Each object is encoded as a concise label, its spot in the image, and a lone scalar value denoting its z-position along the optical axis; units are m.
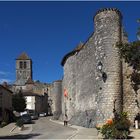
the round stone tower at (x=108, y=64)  13.78
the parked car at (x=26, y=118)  23.07
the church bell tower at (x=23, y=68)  70.36
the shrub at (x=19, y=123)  17.74
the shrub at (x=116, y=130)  10.34
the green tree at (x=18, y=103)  38.67
